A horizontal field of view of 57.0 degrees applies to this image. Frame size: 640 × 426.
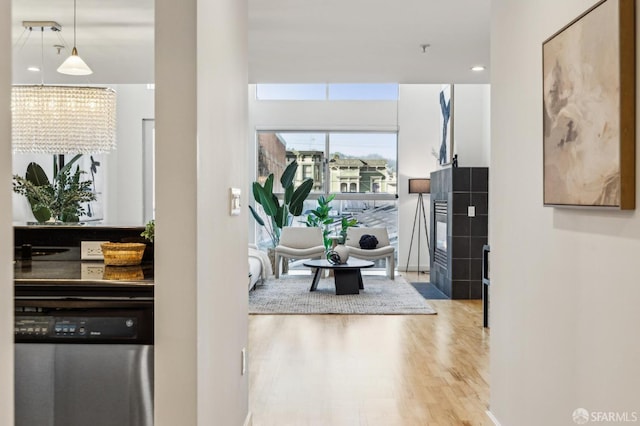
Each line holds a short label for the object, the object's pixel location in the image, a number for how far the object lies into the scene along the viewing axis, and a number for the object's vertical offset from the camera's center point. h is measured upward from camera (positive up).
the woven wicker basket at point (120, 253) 2.38 -0.19
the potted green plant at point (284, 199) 9.05 +0.15
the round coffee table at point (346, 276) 7.28 -0.85
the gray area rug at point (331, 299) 6.29 -1.08
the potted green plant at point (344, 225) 7.87 -0.26
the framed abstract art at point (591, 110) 1.63 +0.31
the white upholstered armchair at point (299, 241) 8.59 -0.50
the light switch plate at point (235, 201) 2.43 +0.03
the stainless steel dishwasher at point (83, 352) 1.92 -0.47
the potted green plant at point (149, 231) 2.39 -0.10
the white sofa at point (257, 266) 7.00 -0.74
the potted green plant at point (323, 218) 9.10 -0.16
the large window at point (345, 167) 9.73 +0.68
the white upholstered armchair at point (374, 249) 8.51 -0.59
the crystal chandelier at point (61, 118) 3.31 +0.51
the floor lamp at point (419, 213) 9.33 -0.08
